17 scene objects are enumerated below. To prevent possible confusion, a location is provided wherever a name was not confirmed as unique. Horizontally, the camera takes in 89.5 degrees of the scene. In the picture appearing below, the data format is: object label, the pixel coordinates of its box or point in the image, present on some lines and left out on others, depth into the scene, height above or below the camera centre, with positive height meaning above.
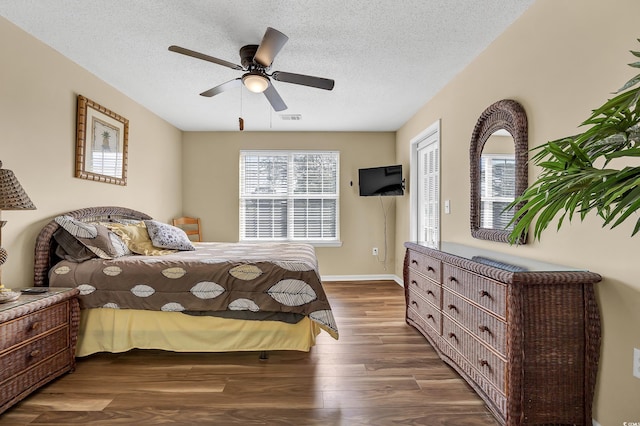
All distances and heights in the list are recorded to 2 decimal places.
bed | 2.41 -0.61
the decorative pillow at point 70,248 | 2.53 -0.25
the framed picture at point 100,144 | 2.89 +0.72
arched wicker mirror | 2.19 +0.40
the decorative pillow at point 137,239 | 2.90 -0.20
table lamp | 1.88 +0.11
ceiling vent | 4.31 +1.38
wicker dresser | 1.58 -0.62
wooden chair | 4.87 -0.14
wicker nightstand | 1.81 -0.77
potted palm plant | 0.79 +0.12
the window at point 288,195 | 5.18 +0.37
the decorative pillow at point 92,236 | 2.52 -0.15
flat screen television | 4.63 +0.56
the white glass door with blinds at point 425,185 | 3.81 +0.44
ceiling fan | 2.16 +1.10
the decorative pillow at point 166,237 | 3.10 -0.19
